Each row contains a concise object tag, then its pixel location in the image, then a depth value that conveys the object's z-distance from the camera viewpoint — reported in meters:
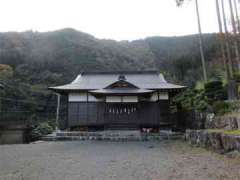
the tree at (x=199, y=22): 15.04
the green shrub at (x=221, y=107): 9.88
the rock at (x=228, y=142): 5.49
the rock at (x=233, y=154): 5.16
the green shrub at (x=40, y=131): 15.51
